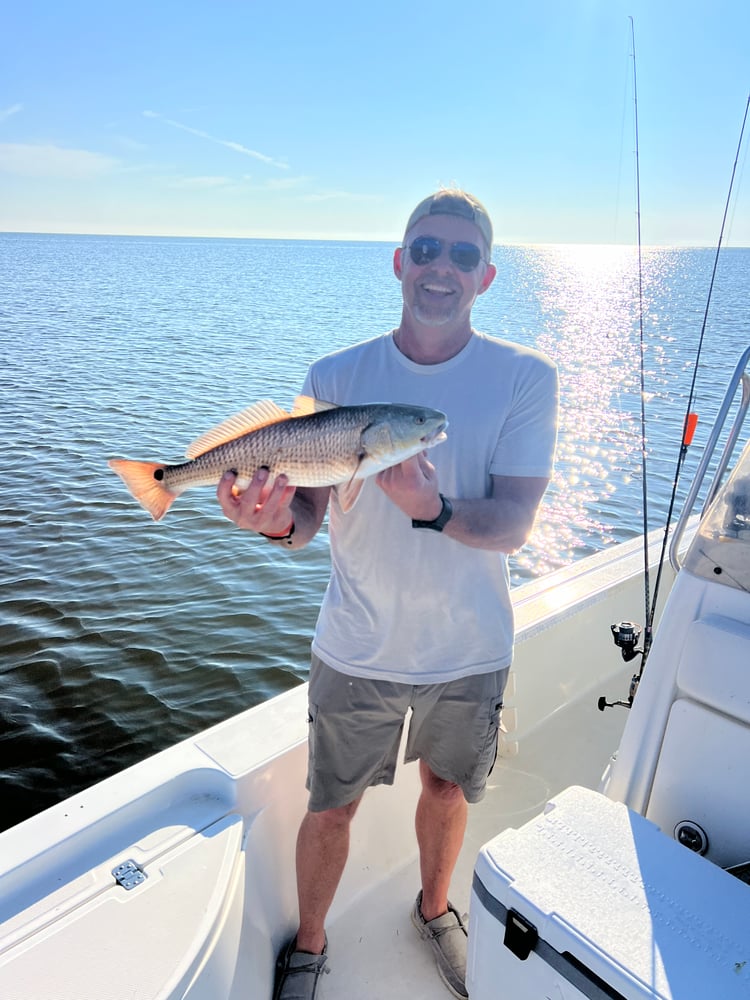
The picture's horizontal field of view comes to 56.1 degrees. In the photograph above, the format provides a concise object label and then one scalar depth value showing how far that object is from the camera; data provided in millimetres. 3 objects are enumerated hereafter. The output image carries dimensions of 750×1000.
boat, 1756
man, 2529
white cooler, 1620
